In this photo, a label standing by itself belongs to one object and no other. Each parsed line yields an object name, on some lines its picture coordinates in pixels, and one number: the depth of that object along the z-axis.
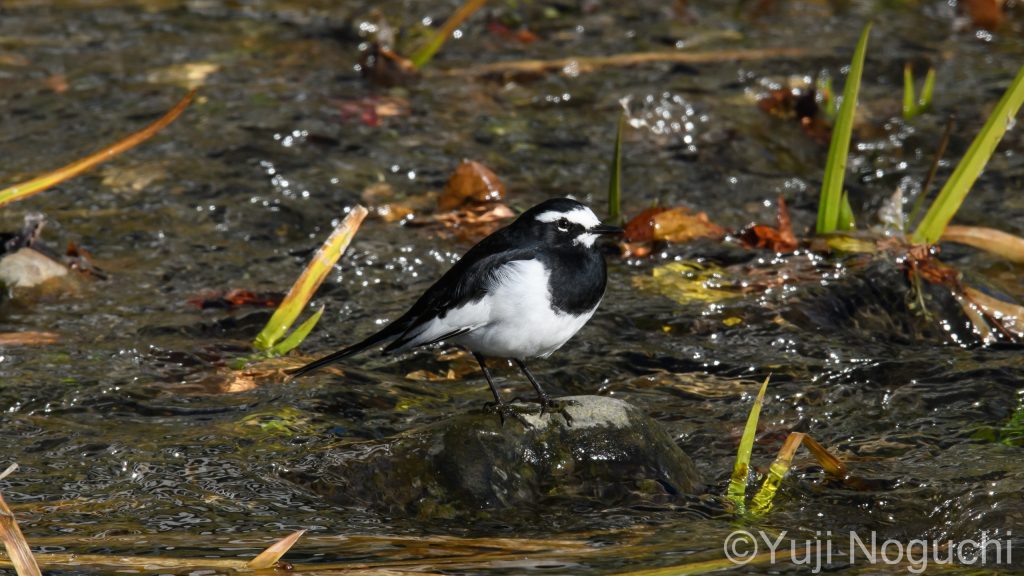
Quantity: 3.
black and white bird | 8.95
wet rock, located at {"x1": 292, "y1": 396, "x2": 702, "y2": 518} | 8.55
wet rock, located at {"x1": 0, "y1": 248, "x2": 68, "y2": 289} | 12.20
